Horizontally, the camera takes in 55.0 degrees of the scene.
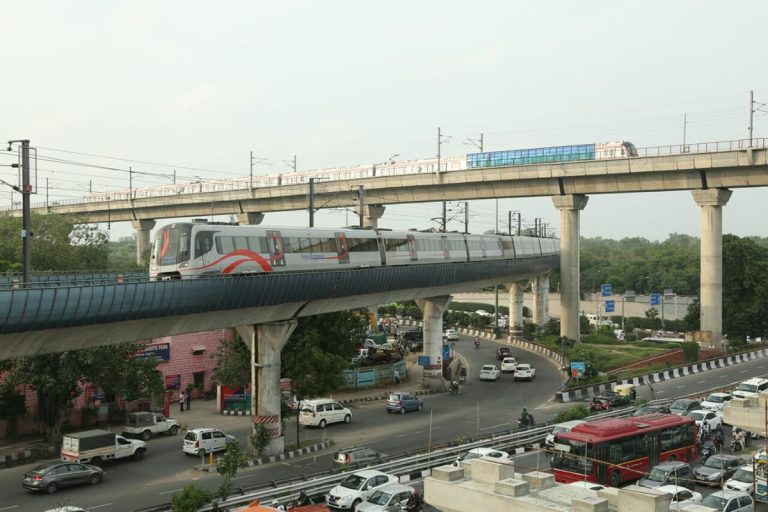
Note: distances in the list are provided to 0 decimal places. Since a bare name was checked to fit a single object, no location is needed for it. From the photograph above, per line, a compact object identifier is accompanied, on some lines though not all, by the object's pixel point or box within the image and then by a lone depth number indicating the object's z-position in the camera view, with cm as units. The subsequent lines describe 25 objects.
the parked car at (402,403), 4347
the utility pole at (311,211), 4419
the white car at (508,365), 6047
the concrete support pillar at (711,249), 5853
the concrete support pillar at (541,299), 9331
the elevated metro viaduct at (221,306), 2252
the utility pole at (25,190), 2498
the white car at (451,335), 8301
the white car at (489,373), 5609
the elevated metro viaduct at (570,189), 5753
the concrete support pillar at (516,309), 8644
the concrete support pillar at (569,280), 7050
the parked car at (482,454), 2810
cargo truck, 3075
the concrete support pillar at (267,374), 3350
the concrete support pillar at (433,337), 5275
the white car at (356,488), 2398
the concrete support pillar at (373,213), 7750
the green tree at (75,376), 3412
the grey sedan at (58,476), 2736
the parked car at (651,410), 3669
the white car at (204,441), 3275
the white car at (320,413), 3953
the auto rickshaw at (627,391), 4378
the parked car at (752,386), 4148
